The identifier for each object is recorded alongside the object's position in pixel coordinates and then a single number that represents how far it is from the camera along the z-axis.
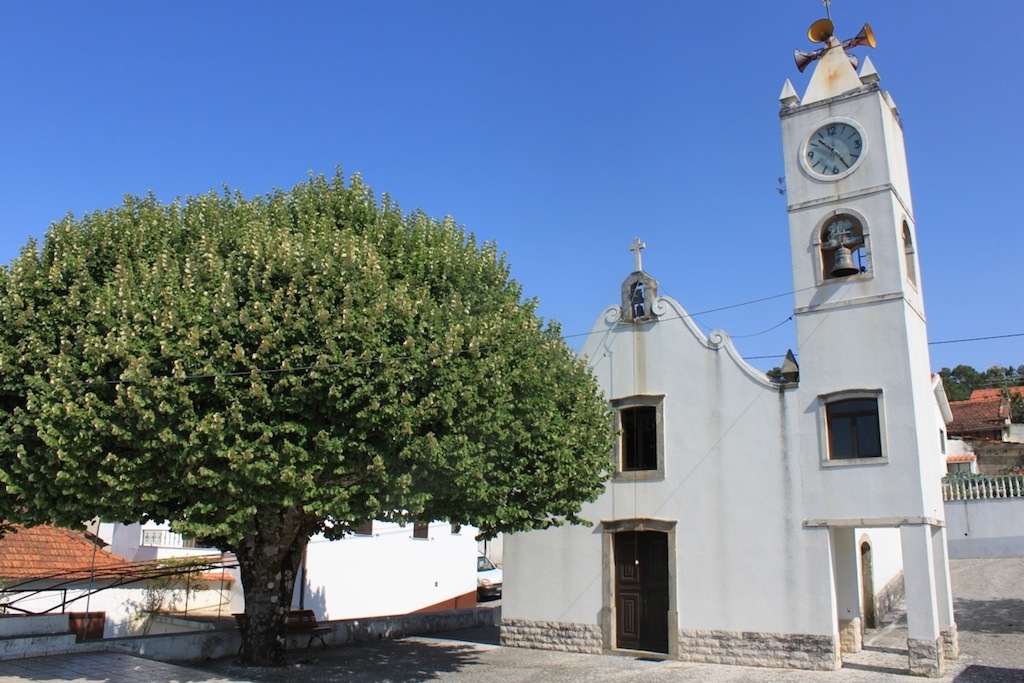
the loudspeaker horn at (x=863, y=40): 16.84
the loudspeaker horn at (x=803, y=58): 17.30
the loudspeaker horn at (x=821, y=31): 17.25
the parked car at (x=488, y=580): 30.19
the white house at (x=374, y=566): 22.69
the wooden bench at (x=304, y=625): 16.31
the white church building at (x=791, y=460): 14.68
